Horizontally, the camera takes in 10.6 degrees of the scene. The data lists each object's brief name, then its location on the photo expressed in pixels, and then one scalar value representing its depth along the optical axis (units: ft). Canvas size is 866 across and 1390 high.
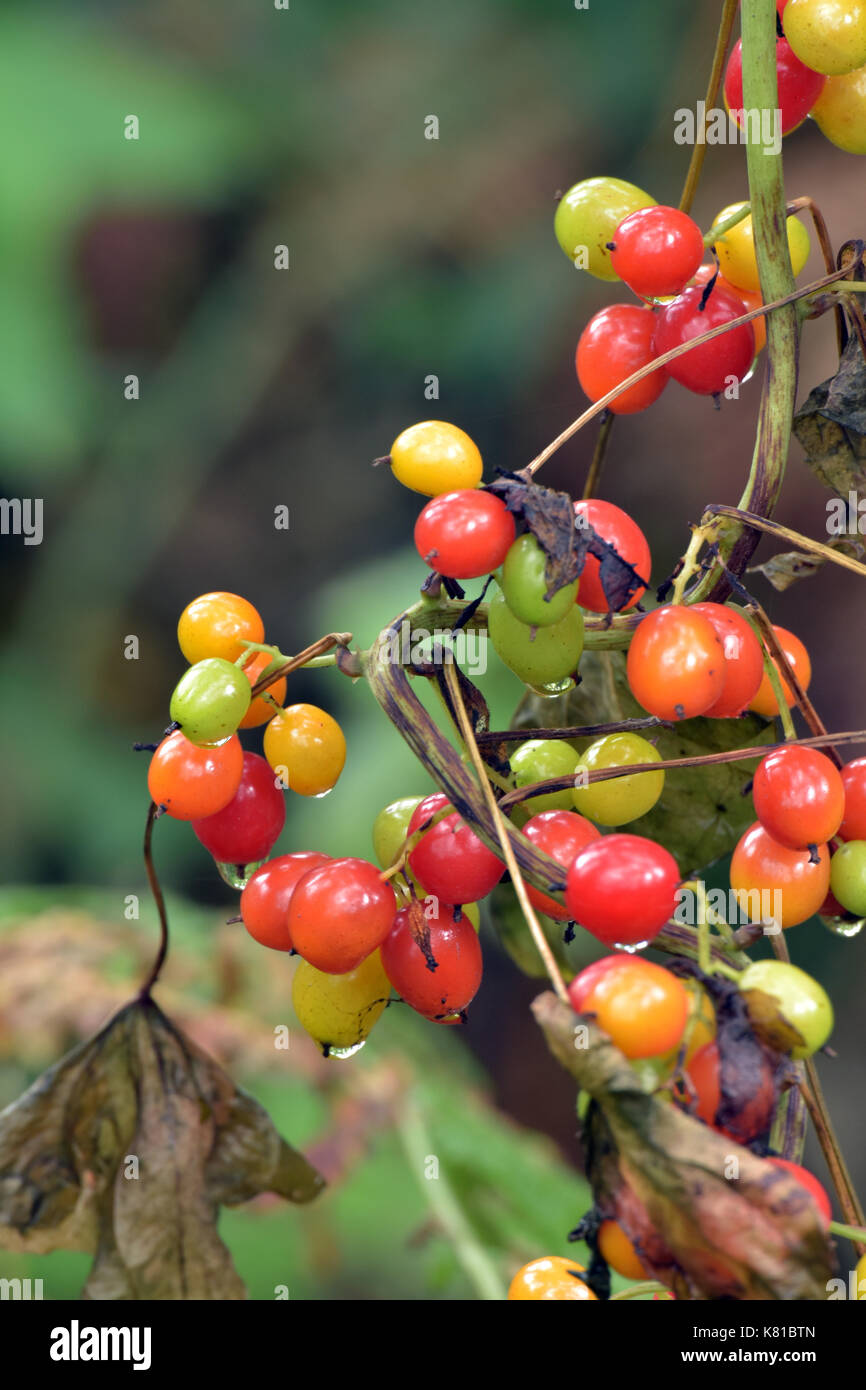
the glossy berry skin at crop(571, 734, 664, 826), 1.56
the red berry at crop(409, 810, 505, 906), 1.54
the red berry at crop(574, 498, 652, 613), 1.53
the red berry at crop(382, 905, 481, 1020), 1.55
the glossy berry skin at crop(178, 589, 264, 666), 1.59
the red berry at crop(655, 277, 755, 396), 1.59
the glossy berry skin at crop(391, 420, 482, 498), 1.55
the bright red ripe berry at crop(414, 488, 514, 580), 1.50
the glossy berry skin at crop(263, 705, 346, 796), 1.59
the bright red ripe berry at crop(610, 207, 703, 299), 1.57
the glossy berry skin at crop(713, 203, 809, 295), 1.61
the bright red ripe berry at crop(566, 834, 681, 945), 1.48
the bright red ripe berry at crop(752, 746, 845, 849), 1.53
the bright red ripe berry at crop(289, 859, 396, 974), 1.53
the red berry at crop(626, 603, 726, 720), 1.51
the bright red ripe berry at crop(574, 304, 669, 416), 1.61
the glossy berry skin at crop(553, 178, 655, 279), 1.62
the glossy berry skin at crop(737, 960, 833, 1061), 1.47
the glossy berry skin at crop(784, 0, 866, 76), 1.56
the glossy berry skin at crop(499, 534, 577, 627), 1.50
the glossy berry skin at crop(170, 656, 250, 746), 1.54
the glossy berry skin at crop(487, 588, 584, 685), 1.54
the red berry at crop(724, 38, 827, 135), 1.59
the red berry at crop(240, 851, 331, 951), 1.57
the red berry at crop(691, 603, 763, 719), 1.54
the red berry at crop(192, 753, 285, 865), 1.59
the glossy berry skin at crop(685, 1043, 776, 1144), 1.47
